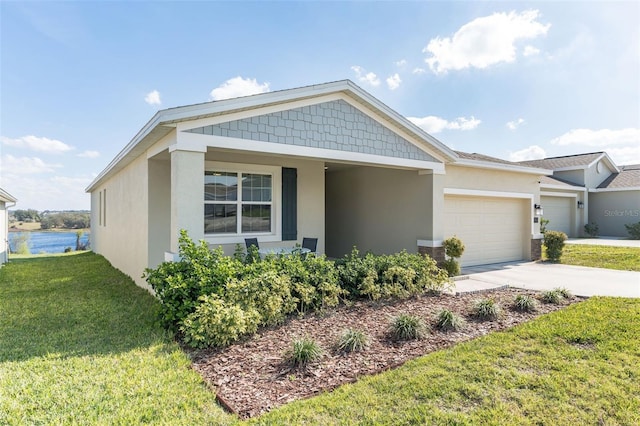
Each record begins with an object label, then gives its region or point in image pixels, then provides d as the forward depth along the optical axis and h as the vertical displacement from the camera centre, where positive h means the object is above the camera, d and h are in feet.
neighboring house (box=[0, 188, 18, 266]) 46.37 -1.09
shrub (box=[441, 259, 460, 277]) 32.09 -4.82
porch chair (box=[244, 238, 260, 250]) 28.96 -2.22
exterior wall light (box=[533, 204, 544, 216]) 43.37 +0.78
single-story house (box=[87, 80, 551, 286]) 21.59 +2.96
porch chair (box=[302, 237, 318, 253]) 31.24 -2.61
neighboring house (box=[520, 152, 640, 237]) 71.51 +4.13
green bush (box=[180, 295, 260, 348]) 15.51 -5.02
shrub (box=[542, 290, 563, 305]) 22.58 -5.43
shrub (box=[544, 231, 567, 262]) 41.01 -3.43
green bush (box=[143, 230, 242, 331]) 17.29 -3.31
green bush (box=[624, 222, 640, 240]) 67.31 -3.01
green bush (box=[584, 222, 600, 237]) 73.82 -3.08
